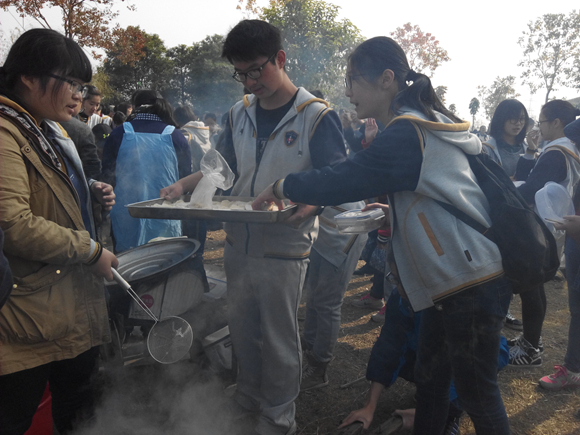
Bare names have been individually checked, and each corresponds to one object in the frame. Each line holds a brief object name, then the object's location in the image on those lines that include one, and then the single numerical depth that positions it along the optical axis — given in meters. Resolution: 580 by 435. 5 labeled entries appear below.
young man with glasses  2.04
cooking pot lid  2.62
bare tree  33.53
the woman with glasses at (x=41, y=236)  1.40
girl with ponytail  1.52
